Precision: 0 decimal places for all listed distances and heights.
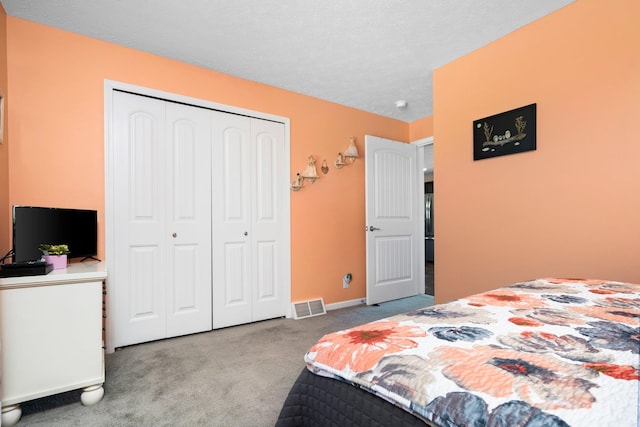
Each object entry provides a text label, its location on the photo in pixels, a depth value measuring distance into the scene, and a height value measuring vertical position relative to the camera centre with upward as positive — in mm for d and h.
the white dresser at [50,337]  1590 -617
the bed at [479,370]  577 -340
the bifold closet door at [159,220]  2553 -24
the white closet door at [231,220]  2982 -34
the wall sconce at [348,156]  3682 +690
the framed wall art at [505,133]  2281 +607
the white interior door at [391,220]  3854 -60
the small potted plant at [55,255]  1879 -217
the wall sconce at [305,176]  3377 +414
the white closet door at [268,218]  3203 -20
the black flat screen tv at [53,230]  1840 -81
